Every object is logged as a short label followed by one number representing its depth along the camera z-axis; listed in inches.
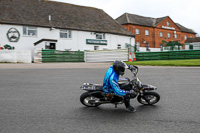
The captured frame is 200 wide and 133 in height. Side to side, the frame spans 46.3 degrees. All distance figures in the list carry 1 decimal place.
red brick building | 2094.0
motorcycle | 208.4
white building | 1183.4
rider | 198.7
